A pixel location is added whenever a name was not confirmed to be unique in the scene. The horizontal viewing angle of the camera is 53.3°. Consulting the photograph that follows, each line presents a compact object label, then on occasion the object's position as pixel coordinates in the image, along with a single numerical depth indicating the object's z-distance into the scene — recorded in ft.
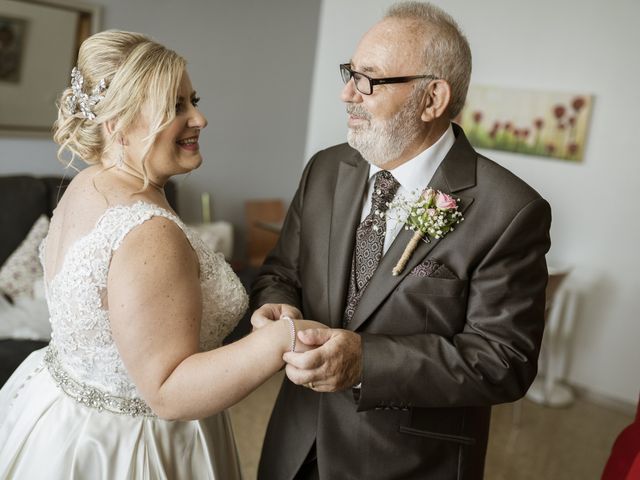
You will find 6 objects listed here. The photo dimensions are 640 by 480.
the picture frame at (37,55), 13.16
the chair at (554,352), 15.61
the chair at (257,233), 19.42
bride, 4.60
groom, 5.13
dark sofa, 12.54
